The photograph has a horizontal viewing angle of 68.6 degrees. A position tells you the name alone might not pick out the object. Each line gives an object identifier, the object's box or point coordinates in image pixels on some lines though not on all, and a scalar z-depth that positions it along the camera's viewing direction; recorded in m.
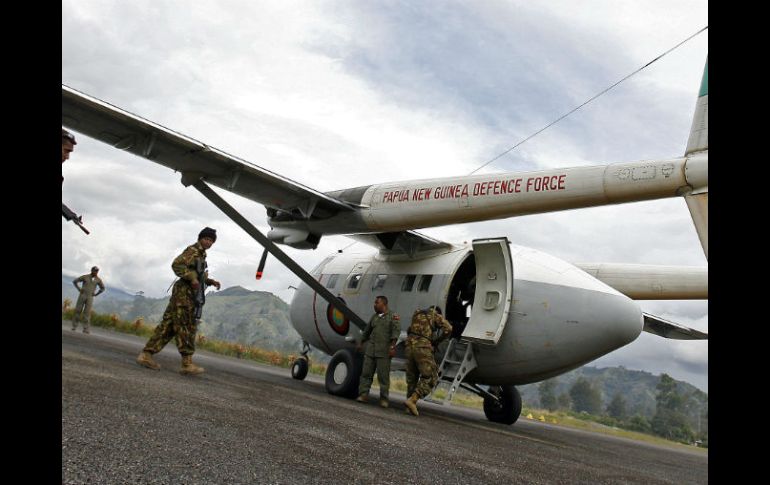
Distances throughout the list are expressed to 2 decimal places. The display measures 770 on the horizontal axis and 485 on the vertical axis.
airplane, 7.17
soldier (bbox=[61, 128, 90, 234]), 4.33
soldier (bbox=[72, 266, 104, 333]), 14.99
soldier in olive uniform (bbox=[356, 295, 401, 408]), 9.59
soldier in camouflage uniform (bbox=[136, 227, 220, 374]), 7.83
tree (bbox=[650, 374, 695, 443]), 145.62
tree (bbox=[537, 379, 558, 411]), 179.12
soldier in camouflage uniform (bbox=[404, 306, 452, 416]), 9.17
